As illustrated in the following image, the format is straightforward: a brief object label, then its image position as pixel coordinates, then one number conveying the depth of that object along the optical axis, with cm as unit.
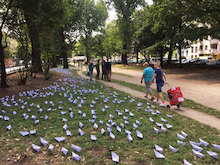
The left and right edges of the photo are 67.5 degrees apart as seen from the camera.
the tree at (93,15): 4994
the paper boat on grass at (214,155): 322
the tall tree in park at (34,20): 969
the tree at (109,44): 5591
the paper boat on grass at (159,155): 315
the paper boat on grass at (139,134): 403
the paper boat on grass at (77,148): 335
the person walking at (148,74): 777
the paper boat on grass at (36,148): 336
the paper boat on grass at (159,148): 340
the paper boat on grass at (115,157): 302
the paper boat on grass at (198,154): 323
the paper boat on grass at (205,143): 374
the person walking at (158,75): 685
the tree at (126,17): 3534
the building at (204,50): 5635
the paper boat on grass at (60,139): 377
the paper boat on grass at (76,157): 307
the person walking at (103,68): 1473
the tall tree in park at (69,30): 3125
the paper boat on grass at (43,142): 361
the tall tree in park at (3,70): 954
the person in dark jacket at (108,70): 1435
